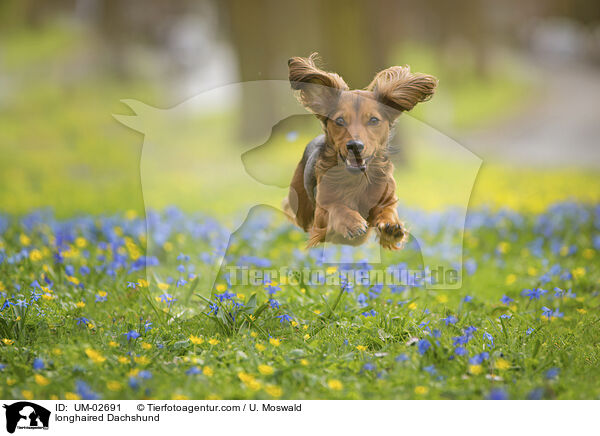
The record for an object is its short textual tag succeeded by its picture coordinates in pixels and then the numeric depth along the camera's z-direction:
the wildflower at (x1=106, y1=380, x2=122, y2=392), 6.34
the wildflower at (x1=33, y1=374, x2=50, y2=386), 6.41
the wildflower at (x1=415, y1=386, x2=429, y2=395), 6.39
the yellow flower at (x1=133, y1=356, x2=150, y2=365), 6.83
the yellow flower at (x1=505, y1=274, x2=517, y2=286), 10.32
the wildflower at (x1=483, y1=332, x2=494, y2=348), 7.30
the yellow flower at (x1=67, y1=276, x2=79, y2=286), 9.03
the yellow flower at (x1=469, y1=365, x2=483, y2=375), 6.68
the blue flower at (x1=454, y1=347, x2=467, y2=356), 6.88
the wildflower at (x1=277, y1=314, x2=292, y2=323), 7.82
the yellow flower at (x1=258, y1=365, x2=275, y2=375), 6.65
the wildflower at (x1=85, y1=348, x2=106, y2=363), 6.73
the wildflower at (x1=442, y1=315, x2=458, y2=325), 7.77
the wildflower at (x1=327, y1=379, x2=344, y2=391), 6.48
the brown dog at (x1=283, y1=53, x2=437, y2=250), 6.29
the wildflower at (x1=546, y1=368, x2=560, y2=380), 6.77
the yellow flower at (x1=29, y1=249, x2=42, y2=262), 9.68
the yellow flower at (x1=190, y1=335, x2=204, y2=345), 7.31
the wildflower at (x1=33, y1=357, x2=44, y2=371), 6.68
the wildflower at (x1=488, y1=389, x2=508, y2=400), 6.27
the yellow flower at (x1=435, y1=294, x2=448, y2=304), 9.20
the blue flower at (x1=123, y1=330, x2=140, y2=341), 7.20
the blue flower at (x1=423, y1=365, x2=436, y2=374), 6.69
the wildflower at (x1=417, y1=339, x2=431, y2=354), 6.97
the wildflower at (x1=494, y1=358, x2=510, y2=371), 6.79
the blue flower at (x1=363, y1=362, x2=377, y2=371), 6.77
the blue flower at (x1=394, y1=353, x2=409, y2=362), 6.89
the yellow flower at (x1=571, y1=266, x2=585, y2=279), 10.05
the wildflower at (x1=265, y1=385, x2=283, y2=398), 6.37
